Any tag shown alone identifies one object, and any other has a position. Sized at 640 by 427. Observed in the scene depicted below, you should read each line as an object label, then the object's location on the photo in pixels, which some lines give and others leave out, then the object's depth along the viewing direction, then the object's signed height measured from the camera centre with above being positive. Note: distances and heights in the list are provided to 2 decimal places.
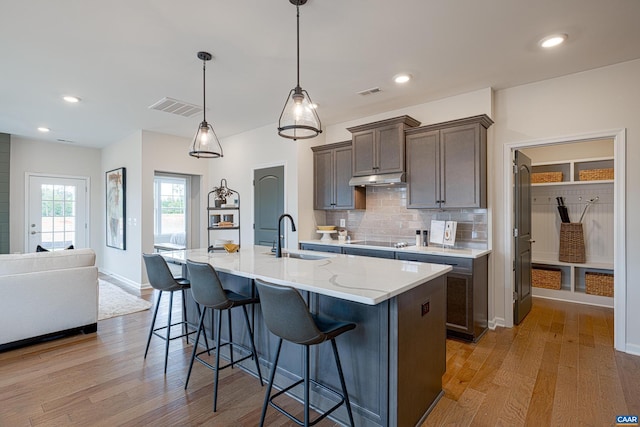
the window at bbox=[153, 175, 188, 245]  7.41 +0.09
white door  6.30 +0.02
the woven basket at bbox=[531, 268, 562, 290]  4.82 -1.00
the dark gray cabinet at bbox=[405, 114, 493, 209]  3.52 +0.55
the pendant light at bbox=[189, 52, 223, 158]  3.09 +0.68
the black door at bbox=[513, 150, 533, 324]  3.77 -0.32
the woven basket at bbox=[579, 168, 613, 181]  4.39 +0.52
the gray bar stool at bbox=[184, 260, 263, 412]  2.21 -0.59
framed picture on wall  6.04 +0.09
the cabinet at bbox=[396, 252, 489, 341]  3.28 -0.88
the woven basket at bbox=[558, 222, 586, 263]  4.68 -0.46
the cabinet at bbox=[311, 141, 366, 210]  4.73 +0.50
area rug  4.27 -1.31
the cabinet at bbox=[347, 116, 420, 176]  4.00 +0.87
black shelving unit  3.73 +0.05
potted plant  3.77 +0.21
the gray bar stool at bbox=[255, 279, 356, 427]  1.66 -0.61
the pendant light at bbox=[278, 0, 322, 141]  2.29 +0.72
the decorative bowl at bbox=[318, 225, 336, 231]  5.00 -0.24
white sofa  3.09 -0.84
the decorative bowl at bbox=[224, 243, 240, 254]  3.30 -0.36
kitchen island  1.79 -0.74
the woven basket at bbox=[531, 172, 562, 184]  4.77 +0.53
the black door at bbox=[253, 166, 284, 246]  5.26 +0.18
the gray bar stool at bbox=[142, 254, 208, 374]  2.69 -0.55
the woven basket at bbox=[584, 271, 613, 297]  4.39 -1.00
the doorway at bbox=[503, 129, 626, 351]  3.05 -0.17
